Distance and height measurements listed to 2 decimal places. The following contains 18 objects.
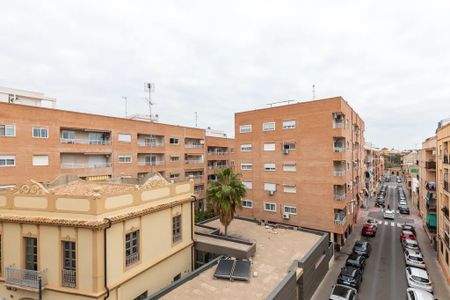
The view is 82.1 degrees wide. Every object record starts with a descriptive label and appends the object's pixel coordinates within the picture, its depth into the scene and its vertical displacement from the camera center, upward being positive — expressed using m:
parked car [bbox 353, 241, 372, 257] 26.05 -9.76
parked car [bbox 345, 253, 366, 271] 22.79 -9.60
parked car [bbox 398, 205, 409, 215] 46.16 -10.07
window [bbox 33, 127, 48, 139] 26.52 +2.64
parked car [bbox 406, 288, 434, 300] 16.64 -9.25
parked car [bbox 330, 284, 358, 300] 16.61 -9.10
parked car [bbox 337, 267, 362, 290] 19.75 -9.64
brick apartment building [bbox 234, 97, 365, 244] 27.25 -0.94
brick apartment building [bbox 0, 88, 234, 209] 25.11 +1.44
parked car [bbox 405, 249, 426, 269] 23.20 -9.78
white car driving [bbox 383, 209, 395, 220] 42.19 -10.00
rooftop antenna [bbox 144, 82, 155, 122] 40.66 +10.80
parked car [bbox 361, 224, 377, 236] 33.29 -9.82
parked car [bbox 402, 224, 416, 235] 33.44 -9.73
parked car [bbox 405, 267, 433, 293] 19.16 -9.62
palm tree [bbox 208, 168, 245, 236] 20.86 -3.14
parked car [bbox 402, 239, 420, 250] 26.76 -9.64
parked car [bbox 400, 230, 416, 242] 29.87 -9.61
